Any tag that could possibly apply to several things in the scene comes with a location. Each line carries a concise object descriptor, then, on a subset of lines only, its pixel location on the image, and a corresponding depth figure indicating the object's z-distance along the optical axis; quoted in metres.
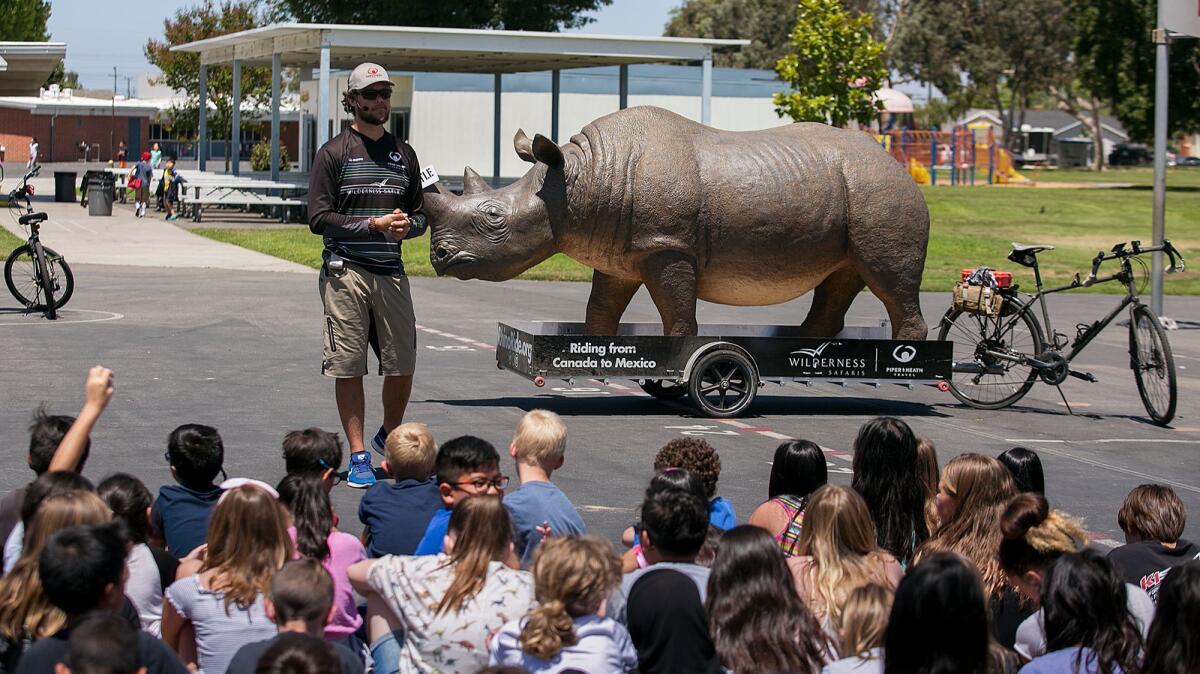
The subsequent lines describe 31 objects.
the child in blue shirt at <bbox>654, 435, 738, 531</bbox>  6.33
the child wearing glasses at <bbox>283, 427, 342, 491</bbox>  6.61
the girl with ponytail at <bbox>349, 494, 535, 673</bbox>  5.00
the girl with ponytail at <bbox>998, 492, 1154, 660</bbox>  5.57
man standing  9.21
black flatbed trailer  11.83
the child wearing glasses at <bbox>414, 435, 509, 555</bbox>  6.20
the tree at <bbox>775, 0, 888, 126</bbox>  37.00
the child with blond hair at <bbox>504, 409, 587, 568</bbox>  6.05
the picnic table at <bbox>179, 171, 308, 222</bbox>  35.44
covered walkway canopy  32.16
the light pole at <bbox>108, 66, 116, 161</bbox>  85.06
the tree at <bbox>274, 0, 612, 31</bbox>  52.62
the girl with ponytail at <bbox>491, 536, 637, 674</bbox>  4.66
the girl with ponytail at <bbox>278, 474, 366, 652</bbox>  5.61
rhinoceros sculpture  11.92
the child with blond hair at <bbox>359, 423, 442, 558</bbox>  6.35
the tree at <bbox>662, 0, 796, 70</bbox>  81.88
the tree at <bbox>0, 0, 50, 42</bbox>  57.53
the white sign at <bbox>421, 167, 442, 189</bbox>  9.94
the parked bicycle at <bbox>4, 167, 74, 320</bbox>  17.02
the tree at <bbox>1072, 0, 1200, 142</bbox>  55.94
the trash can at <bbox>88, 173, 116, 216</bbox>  36.50
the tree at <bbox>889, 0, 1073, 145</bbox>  81.94
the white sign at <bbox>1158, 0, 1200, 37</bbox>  15.41
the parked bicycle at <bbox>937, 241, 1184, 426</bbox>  12.72
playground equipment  57.50
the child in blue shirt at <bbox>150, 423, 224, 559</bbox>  6.12
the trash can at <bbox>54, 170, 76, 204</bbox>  41.81
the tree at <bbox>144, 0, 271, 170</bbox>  60.59
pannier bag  12.99
